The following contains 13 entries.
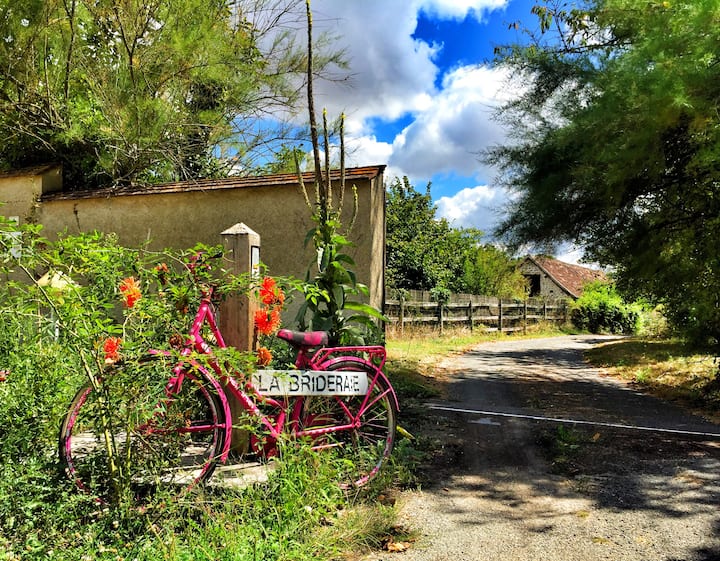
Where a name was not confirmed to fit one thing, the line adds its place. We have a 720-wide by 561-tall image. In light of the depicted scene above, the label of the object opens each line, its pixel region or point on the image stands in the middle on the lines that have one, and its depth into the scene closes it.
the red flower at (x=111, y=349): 2.64
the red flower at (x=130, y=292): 2.78
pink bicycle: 2.71
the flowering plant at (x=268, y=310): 3.32
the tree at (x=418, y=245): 19.28
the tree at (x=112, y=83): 10.27
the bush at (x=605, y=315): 26.17
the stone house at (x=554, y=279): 40.16
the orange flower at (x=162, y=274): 3.19
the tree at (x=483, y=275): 22.72
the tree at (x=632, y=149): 5.96
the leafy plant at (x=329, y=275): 4.59
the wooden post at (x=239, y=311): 3.90
